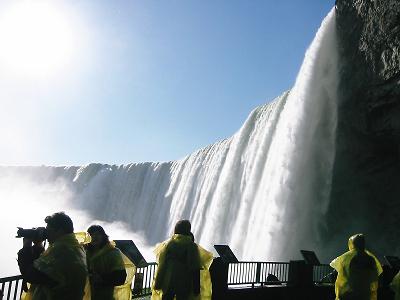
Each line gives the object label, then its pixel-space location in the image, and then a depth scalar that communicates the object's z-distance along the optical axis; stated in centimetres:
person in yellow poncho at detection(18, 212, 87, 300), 417
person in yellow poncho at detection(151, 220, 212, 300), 637
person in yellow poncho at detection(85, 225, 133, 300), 507
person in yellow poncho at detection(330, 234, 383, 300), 728
